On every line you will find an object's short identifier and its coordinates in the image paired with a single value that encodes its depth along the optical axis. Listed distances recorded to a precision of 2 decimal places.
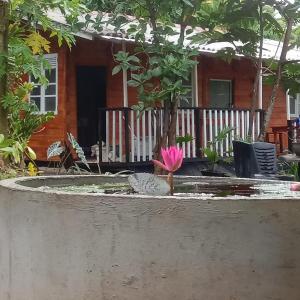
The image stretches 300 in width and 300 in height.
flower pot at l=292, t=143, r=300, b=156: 9.92
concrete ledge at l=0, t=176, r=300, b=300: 3.40
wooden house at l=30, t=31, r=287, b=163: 12.06
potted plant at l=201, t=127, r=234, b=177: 11.76
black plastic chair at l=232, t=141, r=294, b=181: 9.51
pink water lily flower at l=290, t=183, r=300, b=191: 4.55
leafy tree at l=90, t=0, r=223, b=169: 10.13
